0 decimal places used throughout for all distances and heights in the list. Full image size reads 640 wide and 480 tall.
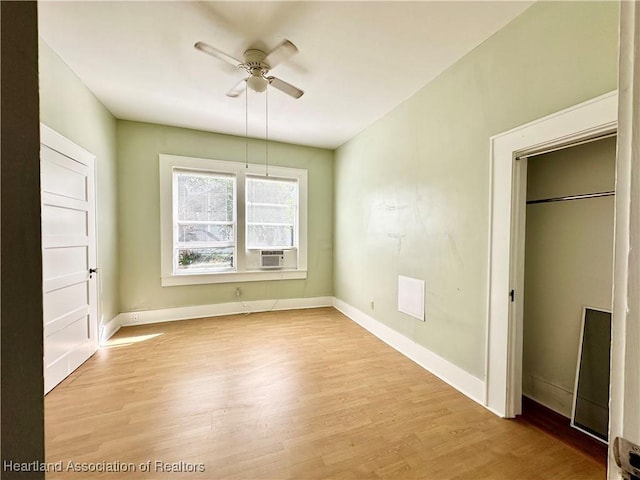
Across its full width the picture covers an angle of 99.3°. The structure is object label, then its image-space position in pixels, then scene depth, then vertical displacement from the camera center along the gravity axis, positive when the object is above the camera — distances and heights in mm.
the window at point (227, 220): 4004 +217
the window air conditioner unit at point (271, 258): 4520 -410
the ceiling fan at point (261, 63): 2002 +1377
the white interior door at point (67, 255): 2256 -217
